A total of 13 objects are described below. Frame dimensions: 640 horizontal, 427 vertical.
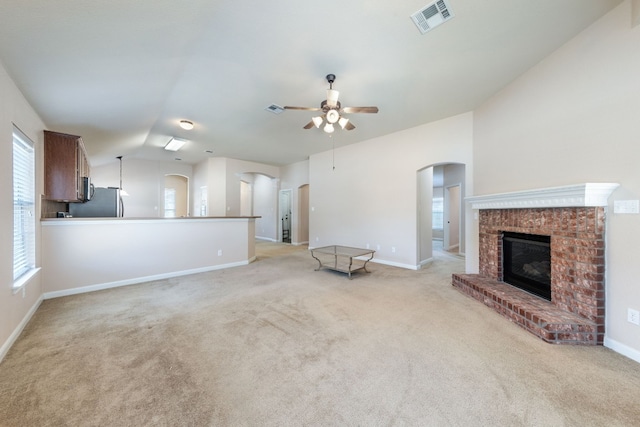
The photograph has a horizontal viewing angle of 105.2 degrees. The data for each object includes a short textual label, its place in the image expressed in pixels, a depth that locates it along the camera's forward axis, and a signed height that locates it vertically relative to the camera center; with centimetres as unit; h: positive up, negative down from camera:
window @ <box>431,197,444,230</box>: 945 +0
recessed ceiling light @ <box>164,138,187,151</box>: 550 +161
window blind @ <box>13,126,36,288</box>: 254 +4
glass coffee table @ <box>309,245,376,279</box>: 454 -104
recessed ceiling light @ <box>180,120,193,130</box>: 449 +167
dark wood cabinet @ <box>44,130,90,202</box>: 329 +65
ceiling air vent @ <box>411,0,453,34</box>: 202 +171
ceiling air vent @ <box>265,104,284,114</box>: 385 +169
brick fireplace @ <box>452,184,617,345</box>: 221 -53
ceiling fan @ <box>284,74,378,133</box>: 289 +129
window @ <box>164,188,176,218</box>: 1024 +47
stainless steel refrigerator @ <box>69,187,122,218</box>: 466 +15
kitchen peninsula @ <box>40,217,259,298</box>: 347 -62
